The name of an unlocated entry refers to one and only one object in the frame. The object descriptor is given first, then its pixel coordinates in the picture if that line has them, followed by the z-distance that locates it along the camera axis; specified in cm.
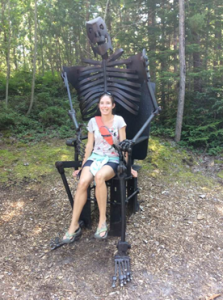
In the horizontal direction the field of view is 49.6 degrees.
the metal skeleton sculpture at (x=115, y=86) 295
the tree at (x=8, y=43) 641
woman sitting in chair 253
